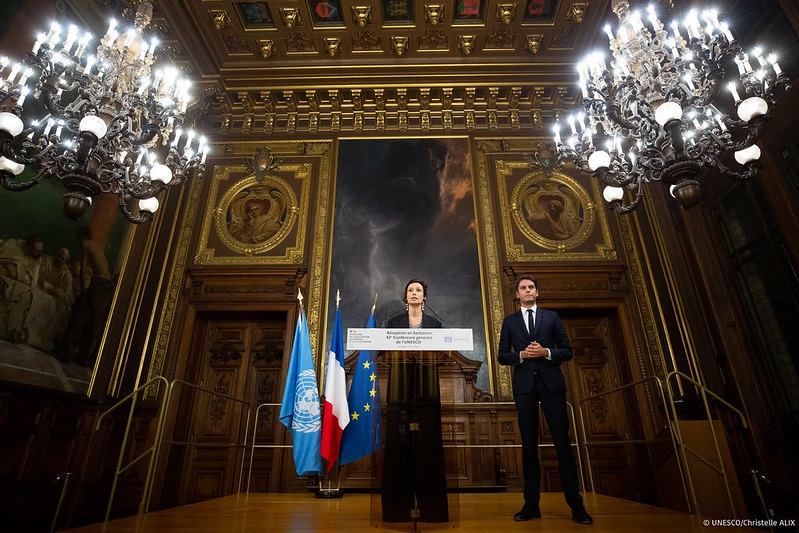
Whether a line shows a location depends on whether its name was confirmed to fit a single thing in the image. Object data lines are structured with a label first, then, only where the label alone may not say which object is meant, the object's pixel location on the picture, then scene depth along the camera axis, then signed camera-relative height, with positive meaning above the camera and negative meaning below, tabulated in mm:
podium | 2539 +74
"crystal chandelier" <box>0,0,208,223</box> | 3705 +3054
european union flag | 4504 +311
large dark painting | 7148 +3647
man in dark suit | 2875 +384
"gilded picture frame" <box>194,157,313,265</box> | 7602 +3983
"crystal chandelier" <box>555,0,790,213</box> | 3654 +3129
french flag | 4809 +462
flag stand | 4840 -446
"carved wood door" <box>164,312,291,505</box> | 6598 +717
